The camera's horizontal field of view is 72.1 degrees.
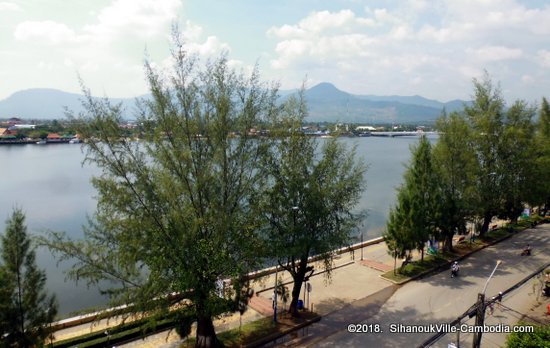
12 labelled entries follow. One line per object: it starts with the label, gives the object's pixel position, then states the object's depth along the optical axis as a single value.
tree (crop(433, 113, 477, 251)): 30.12
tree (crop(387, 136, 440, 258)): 25.83
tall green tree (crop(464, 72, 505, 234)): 32.72
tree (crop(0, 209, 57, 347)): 13.01
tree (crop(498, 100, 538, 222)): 33.50
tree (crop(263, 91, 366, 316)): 19.17
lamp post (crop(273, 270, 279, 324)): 19.44
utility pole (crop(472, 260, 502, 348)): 12.73
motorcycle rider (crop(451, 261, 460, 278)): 25.62
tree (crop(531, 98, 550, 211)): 34.97
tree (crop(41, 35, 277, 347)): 14.45
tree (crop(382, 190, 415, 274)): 25.72
